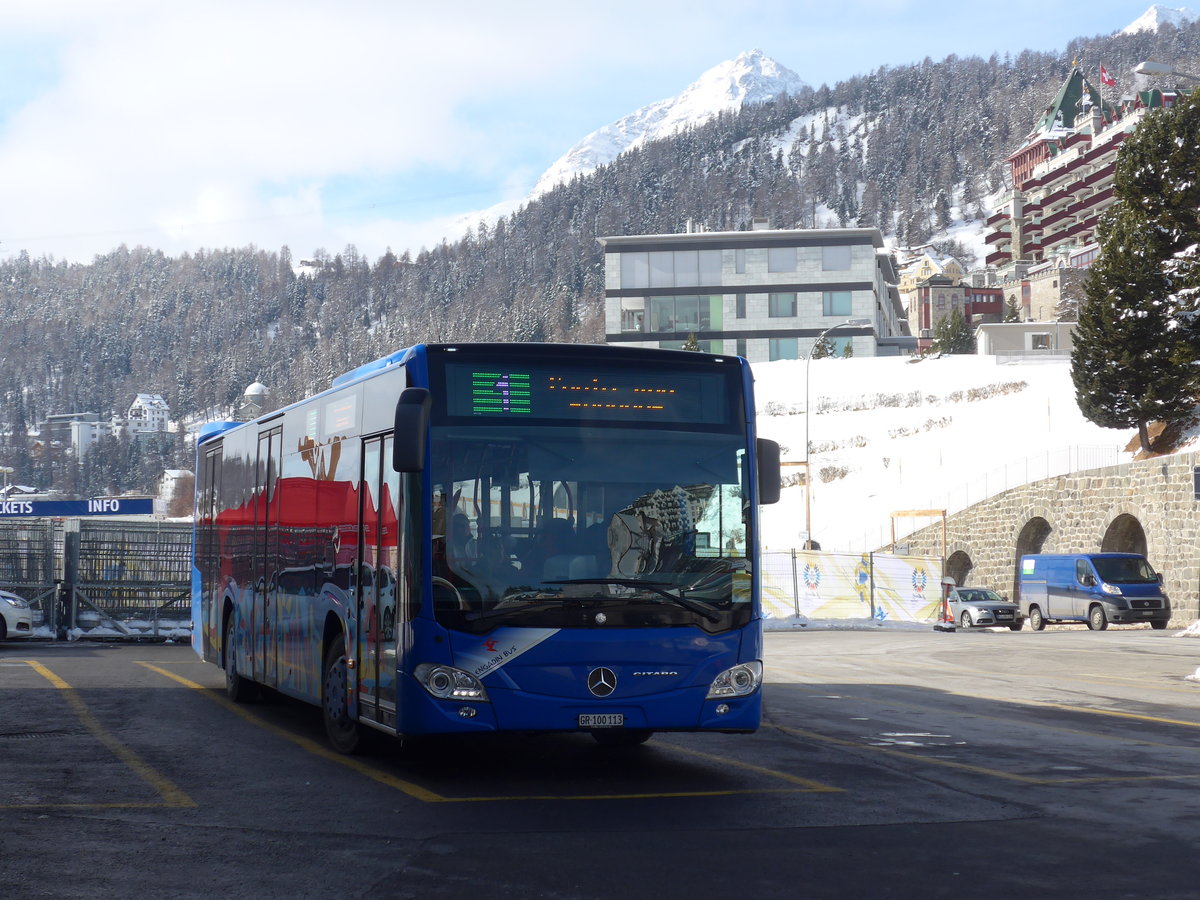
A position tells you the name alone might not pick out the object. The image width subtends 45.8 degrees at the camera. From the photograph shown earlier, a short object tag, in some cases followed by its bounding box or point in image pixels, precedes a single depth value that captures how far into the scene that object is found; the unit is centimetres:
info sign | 2902
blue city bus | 904
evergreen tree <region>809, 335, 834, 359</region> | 10181
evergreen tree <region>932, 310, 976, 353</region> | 11525
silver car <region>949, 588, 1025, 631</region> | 4069
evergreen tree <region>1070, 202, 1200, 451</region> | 4584
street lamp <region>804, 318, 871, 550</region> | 4853
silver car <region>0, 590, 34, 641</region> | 2519
